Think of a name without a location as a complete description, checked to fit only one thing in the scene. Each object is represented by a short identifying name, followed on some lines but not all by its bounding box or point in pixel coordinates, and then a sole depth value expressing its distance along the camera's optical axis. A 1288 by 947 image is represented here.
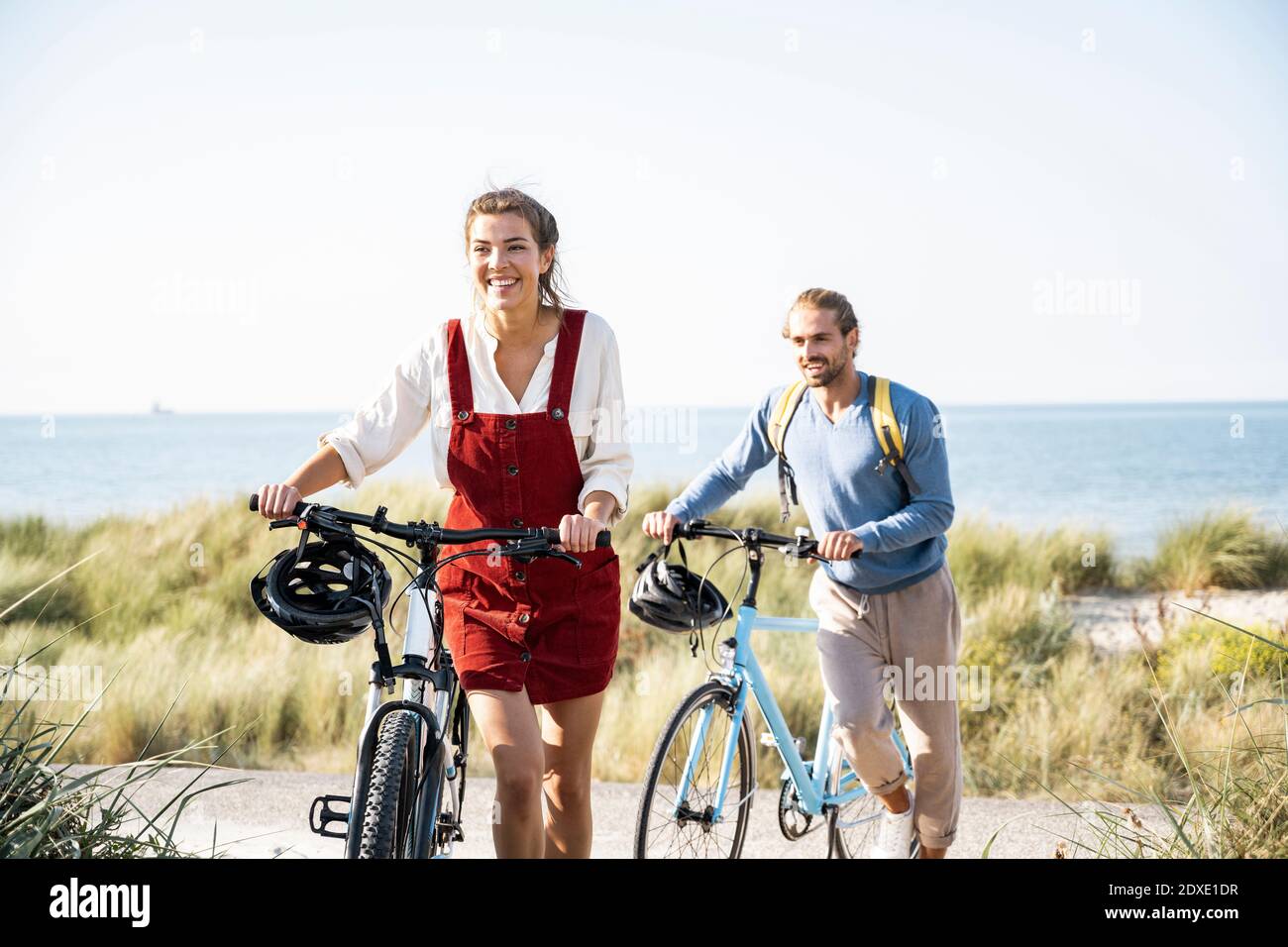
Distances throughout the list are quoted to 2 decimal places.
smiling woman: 3.41
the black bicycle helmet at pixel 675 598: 4.26
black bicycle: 2.77
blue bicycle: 4.14
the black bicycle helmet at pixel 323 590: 2.94
